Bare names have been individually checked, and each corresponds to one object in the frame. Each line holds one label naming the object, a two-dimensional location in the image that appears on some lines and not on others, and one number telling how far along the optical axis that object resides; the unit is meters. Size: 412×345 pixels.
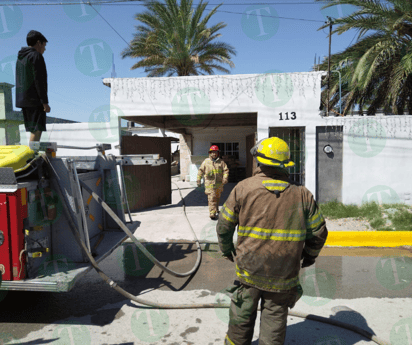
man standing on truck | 3.99
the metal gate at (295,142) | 9.18
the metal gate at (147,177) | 9.35
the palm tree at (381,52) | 10.84
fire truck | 3.12
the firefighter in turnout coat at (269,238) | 2.43
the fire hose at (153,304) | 3.28
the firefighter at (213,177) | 7.79
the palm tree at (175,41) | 14.09
